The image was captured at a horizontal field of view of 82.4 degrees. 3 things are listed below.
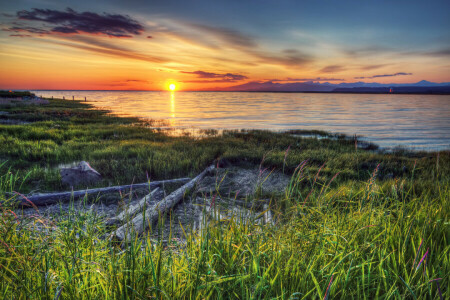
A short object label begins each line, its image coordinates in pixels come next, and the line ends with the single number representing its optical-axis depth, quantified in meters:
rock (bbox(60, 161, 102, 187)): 8.52
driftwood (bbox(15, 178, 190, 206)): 6.44
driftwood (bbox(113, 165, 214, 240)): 4.63
